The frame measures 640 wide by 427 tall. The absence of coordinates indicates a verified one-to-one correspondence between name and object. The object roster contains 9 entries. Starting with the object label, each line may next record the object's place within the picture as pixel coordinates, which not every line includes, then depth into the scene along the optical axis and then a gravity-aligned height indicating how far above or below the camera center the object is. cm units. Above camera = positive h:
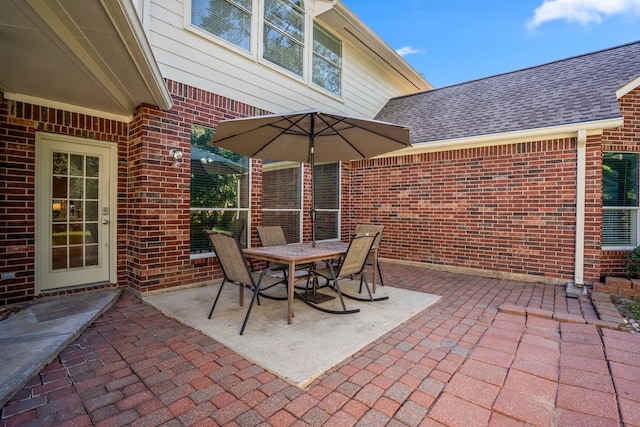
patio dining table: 300 -48
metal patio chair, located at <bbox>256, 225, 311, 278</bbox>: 452 -39
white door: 363 -4
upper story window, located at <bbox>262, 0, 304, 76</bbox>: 552 +338
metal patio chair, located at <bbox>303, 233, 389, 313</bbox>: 334 -60
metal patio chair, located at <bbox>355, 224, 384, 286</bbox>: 464 -29
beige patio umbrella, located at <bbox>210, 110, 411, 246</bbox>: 330 +93
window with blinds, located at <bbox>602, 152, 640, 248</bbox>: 512 +24
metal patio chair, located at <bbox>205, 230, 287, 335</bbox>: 284 -54
